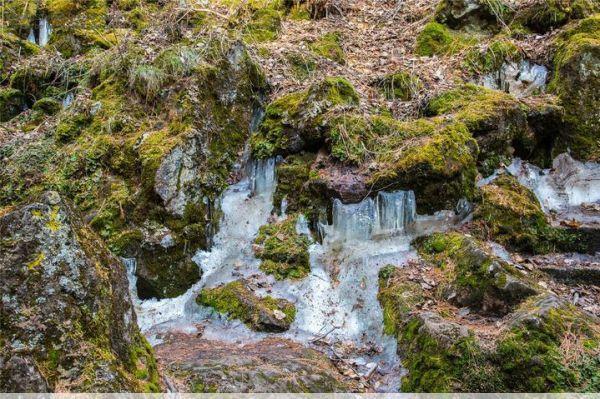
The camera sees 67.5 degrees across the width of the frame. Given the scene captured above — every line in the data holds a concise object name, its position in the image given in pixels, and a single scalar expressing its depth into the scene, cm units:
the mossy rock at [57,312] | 271
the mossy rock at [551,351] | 357
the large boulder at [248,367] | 391
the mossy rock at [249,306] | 554
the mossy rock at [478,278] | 464
